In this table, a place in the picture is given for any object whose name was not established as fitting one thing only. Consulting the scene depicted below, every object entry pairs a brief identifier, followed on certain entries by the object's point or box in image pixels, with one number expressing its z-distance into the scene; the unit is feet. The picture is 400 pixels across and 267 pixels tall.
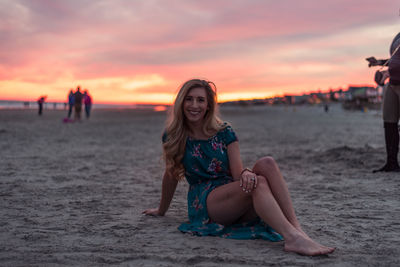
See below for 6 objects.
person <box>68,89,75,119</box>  73.61
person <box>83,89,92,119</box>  81.00
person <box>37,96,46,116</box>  101.94
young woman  9.17
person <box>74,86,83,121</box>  65.49
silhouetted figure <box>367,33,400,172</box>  16.67
